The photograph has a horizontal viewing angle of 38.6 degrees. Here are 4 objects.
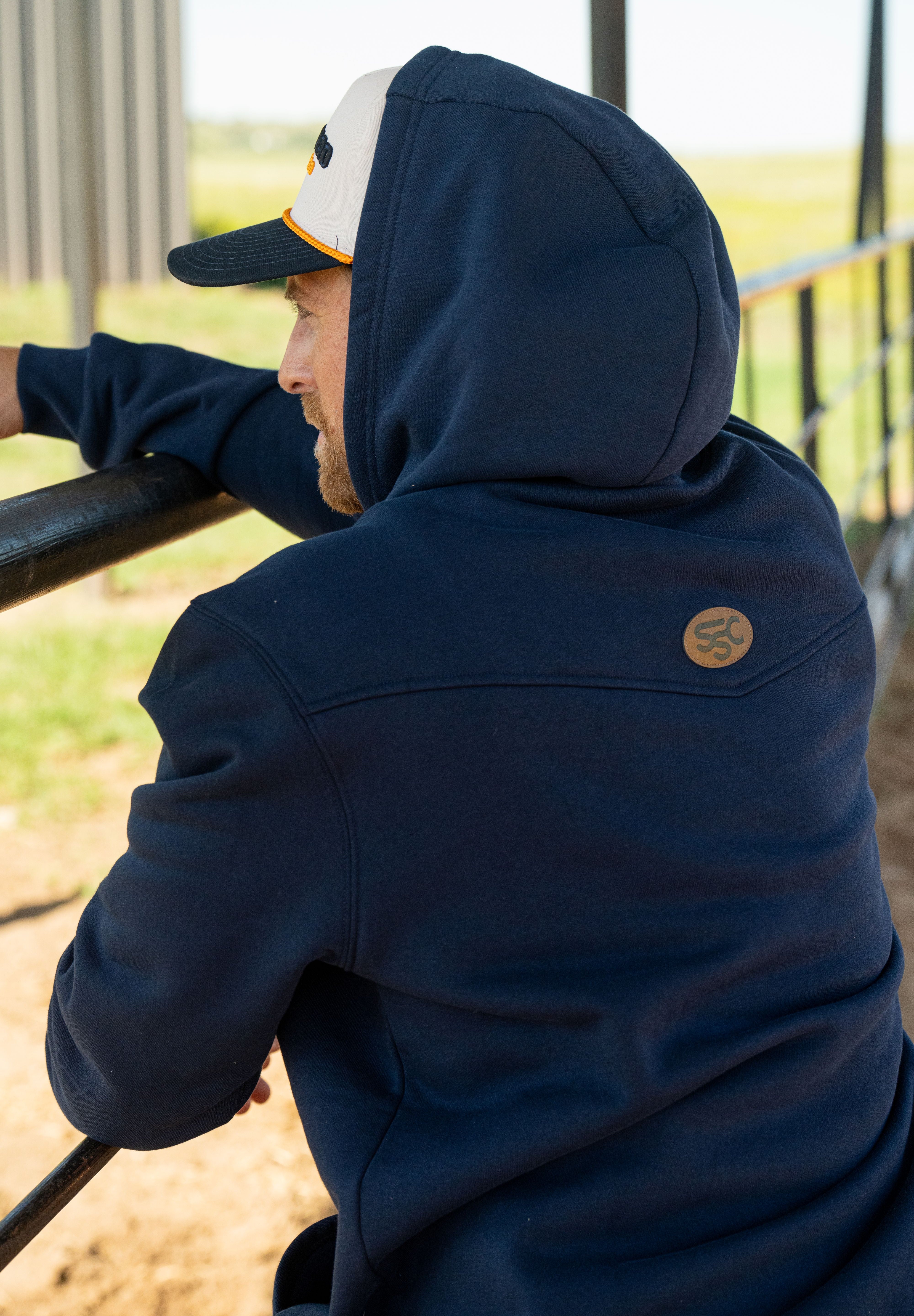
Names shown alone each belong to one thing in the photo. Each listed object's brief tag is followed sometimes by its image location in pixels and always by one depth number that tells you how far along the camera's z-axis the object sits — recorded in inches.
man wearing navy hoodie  32.9
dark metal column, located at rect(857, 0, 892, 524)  160.9
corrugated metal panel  310.8
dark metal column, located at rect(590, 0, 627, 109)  71.6
